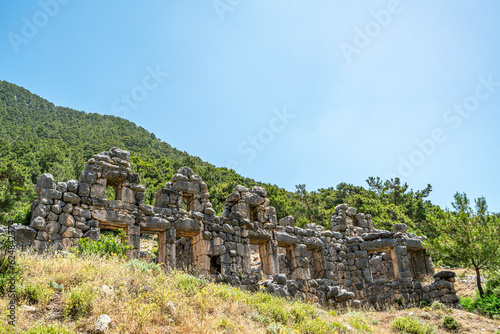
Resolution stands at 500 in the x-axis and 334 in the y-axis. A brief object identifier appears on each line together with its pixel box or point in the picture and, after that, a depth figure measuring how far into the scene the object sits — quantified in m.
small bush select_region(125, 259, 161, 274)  9.07
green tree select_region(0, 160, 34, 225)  19.83
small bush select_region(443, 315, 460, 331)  12.20
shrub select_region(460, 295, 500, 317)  14.22
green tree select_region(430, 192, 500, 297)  16.08
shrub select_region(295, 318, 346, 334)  8.44
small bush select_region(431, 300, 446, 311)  15.32
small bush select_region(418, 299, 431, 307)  17.44
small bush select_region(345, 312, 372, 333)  10.37
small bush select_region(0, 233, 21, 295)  6.46
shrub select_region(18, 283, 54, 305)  6.38
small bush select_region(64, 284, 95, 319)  6.24
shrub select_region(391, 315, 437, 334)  10.95
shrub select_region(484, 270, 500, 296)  15.54
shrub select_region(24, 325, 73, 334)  5.16
